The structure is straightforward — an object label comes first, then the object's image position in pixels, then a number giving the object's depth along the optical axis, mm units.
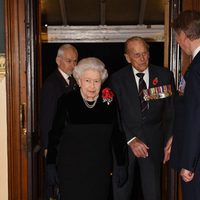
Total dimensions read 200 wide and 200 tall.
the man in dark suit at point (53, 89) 2774
